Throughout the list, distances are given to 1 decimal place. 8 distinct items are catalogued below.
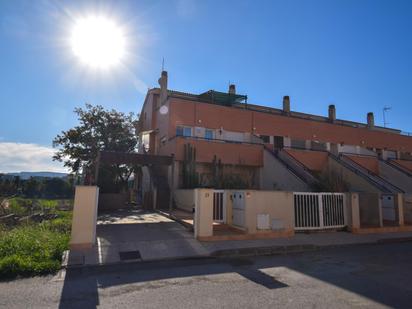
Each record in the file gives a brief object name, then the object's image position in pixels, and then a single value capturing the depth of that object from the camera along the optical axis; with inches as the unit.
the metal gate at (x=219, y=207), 432.5
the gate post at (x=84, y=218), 300.2
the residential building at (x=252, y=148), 698.2
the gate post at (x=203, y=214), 352.2
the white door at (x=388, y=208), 535.2
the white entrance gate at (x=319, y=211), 423.2
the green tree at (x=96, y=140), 939.3
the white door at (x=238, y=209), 387.5
